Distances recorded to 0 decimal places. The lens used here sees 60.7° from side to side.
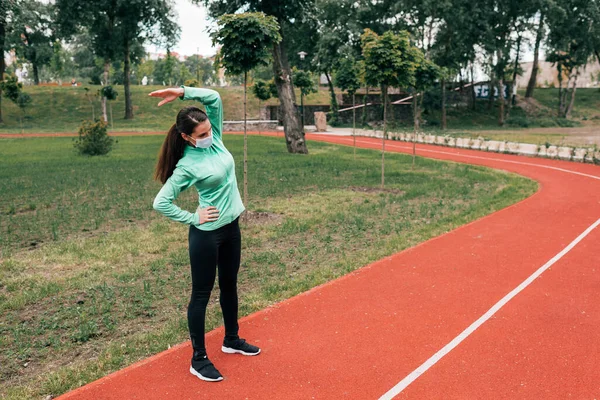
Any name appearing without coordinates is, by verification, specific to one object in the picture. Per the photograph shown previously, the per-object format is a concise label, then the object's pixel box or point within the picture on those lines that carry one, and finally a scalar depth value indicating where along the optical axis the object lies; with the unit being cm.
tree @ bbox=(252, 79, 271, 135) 3594
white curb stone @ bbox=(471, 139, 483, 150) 2473
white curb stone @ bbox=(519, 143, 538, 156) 2166
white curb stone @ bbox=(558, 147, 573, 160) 1987
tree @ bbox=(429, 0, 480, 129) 3700
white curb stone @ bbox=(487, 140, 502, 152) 2363
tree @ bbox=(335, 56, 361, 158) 2328
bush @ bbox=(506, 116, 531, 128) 3972
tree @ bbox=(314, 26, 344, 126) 3897
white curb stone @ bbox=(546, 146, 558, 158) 2056
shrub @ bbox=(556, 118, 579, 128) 3962
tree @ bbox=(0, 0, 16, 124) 4328
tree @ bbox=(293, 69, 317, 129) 3309
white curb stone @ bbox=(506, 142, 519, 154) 2259
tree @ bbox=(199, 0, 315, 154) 1961
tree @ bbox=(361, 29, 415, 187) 1304
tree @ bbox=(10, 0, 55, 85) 5006
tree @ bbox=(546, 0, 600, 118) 3959
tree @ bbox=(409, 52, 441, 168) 1598
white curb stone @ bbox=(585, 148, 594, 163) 1890
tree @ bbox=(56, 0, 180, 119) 4281
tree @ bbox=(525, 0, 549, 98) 3641
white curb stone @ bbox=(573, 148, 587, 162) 1928
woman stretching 377
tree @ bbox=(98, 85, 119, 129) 3925
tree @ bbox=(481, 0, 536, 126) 3775
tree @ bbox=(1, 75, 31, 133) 3653
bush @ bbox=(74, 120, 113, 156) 2086
